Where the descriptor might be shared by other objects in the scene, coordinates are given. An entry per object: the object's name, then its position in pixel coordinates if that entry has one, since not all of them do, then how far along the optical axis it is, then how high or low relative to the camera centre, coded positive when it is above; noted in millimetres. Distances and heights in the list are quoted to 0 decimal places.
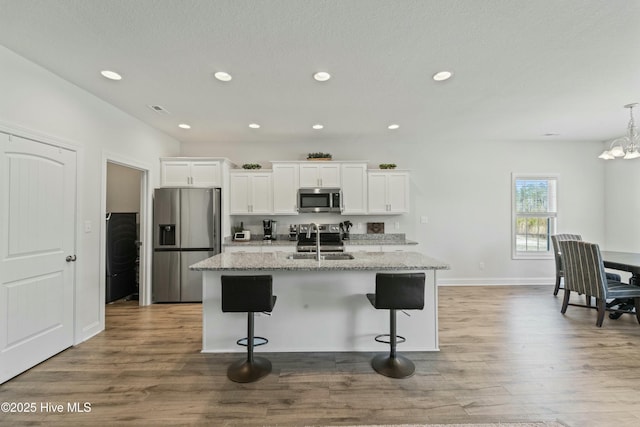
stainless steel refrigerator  4109 -363
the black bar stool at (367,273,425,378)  2197 -607
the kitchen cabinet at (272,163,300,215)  4707 +537
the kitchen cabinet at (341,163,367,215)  4715 +553
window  5137 +87
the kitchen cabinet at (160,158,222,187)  4363 +737
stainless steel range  4352 -380
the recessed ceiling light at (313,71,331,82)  2574 +1370
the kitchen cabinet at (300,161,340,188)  4707 +761
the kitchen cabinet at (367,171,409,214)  4742 +468
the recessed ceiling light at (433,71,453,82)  2575 +1373
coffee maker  4858 -205
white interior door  2193 -293
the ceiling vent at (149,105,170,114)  3365 +1388
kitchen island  2643 -987
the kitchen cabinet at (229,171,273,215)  4688 +434
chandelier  3291 +839
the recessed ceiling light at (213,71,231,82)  2574 +1371
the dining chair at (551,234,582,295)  4316 -575
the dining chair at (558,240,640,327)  3209 -763
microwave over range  4641 +323
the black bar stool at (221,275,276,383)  2170 -618
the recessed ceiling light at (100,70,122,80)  2551 +1371
